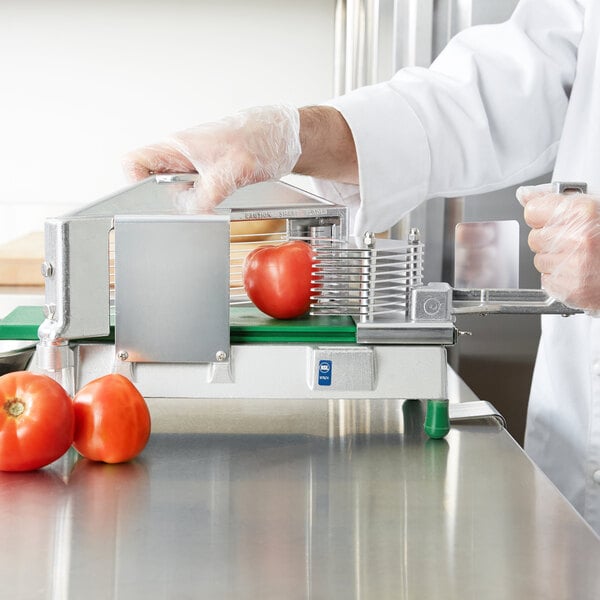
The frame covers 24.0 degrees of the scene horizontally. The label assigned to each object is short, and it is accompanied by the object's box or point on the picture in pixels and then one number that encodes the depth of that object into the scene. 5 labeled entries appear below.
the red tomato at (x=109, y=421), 1.18
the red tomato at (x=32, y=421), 1.15
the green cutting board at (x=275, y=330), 1.26
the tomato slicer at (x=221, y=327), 1.25
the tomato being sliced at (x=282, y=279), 1.29
